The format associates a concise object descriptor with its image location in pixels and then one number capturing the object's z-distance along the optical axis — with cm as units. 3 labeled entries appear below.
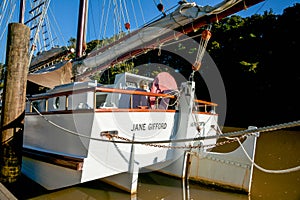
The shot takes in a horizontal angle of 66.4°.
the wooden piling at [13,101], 412
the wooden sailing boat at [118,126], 410
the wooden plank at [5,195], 233
